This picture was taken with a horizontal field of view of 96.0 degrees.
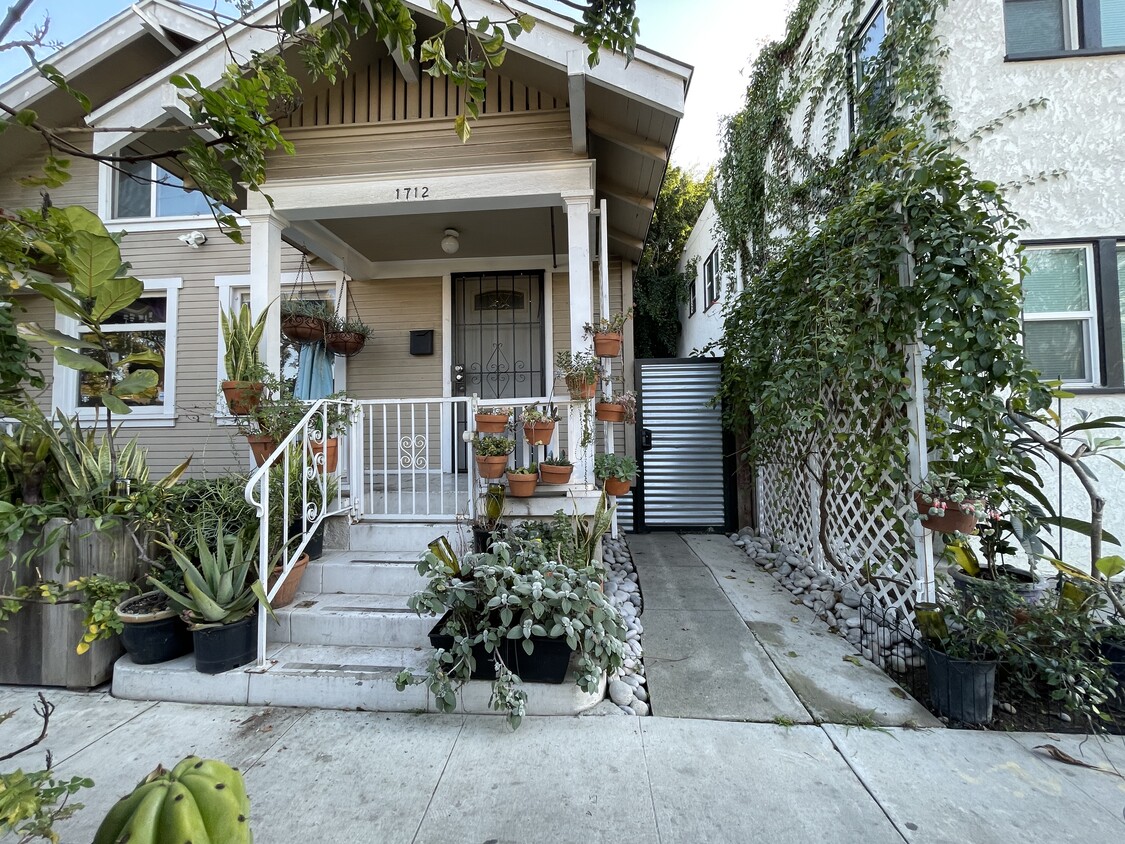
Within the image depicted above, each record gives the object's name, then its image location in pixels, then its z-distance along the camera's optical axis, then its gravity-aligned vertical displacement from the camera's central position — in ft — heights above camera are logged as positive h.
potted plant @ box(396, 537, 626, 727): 7.79 -2.95
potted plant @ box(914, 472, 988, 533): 8.82 -1.19
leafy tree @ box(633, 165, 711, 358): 36.19 +12.76
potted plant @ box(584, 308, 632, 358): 11.91 +2.47
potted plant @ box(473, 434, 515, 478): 11.23 -0.27
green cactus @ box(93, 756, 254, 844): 3.07 -2.30
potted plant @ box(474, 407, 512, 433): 11.52 +0.47
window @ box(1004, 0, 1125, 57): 12.39 +10.13
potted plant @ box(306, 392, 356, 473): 11.89 +0.41
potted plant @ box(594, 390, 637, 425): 12.49 +0.79
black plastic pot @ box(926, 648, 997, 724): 7.70 -3.87
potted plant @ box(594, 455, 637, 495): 12.19 -0.76
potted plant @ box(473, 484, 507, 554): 10.65 -1.66
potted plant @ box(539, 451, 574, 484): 11.34 -0.66
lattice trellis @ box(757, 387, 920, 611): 10.38 -2.14
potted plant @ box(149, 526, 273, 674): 8.68 -2.75
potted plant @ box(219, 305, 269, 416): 12.19 +2.02
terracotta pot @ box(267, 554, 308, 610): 9.89 -2.78
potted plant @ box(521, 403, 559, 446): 11.51 +0.33
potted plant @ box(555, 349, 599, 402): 11.70 +1.59
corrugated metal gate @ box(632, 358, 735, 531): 18.38 -0.49
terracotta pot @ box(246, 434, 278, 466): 11.73 +0.00
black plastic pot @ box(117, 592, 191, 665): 8.91 -3.33
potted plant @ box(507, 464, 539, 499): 11.16 -0.89
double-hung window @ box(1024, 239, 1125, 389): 12.35 +3.06
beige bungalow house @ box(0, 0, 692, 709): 11.30 +6.60
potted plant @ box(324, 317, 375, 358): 17.47 +3.73
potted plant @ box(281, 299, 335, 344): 16.67 +4.14
